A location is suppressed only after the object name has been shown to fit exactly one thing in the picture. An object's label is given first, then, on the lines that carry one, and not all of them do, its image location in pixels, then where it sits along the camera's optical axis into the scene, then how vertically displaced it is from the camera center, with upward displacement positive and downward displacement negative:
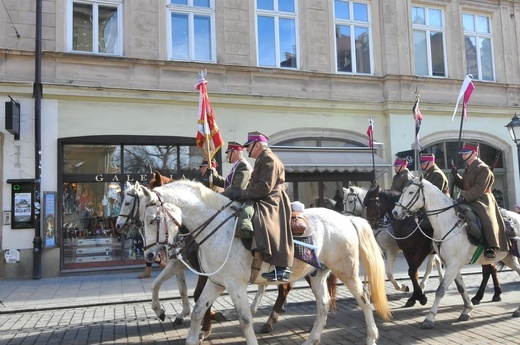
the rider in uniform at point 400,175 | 8.18 +0.36
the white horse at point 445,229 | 6.25 -0.51
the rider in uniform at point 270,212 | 4.44 -0.13
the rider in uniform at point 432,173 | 7.56 +0.36
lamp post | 10.19 +1.45
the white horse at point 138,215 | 4.46 -0.11
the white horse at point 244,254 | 4.48 -0.61
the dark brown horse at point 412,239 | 7.16 -0.74
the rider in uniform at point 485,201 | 6.23 -0.13
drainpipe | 10.52 +1.73
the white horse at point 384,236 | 8.08 -0.74
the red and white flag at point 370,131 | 12.40 +1.87
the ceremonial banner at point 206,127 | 7.05 +1.24
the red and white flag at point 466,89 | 10.14 +2.38
